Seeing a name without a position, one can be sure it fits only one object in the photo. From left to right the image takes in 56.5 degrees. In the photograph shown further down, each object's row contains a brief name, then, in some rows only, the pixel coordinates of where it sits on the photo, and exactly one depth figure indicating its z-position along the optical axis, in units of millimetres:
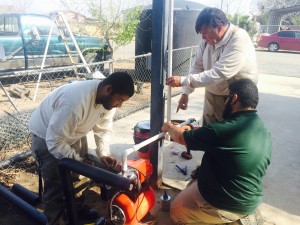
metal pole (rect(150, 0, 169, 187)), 2637
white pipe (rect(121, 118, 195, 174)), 2059
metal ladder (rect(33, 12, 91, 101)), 6145
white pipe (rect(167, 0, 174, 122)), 2674
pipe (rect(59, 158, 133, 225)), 1500
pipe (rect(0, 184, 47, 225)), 2434
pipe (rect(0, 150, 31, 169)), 3411
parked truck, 7156
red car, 18328
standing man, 2723
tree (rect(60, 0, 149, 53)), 8547
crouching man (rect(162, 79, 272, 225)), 2057
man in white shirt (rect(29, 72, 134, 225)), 2068
